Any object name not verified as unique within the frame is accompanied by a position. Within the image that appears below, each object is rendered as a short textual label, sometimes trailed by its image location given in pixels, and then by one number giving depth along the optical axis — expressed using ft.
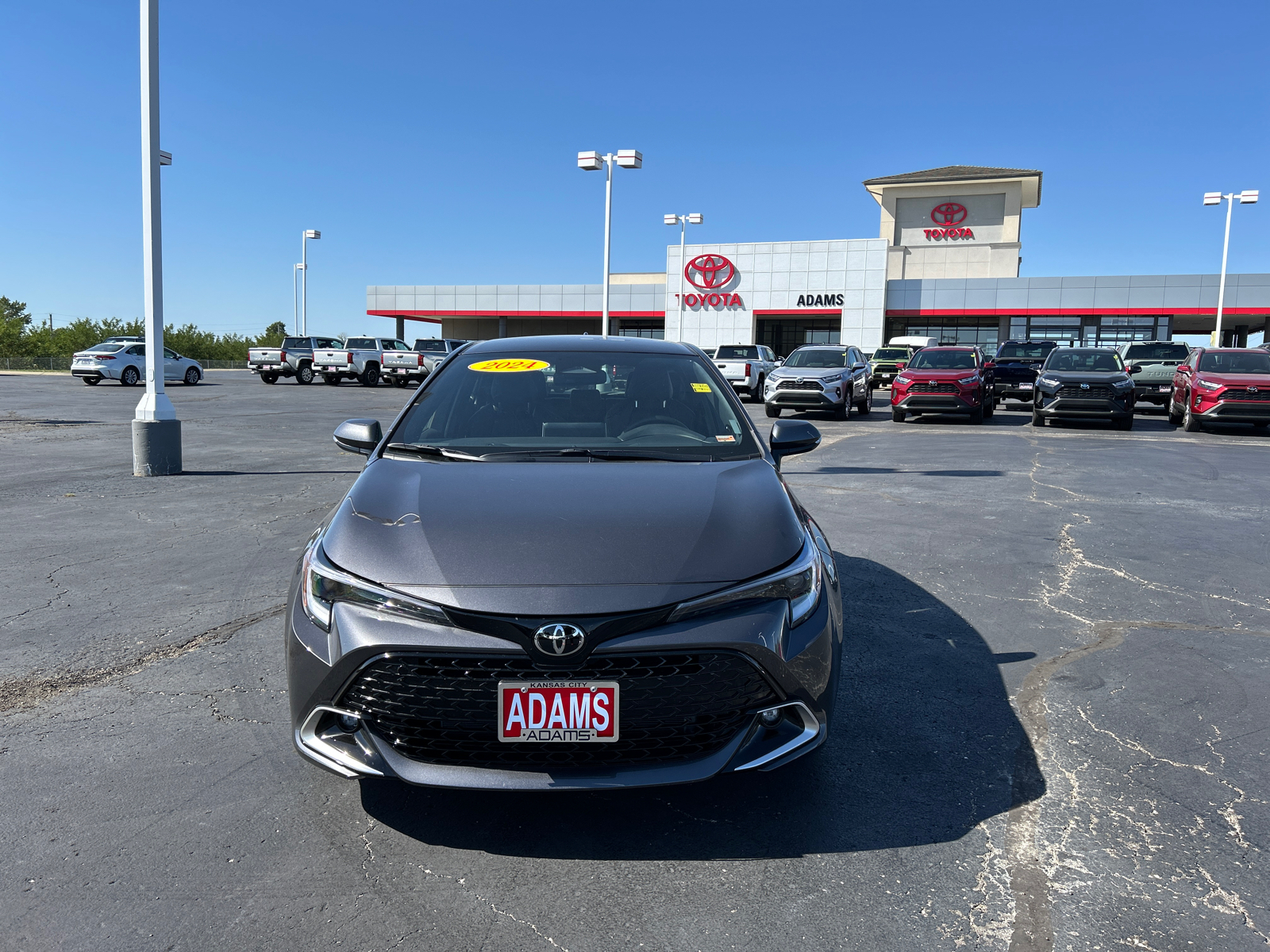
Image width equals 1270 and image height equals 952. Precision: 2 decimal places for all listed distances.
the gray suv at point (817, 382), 68.33
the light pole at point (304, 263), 156.46
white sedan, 107.76
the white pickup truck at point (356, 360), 118.32
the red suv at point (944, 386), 66.95
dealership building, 159.22
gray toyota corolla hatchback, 8.53
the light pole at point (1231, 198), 124.16
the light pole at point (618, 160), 83.05
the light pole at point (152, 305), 33.68
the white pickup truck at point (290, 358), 123.13
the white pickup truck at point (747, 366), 88.02
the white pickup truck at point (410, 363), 118.42
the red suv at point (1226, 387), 59.36
